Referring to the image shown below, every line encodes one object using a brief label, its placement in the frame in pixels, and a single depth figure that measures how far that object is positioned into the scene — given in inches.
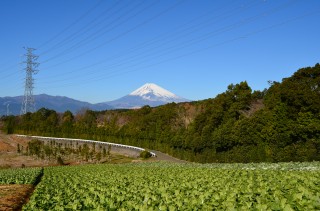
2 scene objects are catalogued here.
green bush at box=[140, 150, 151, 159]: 3253.2
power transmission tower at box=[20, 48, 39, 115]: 5757.9
